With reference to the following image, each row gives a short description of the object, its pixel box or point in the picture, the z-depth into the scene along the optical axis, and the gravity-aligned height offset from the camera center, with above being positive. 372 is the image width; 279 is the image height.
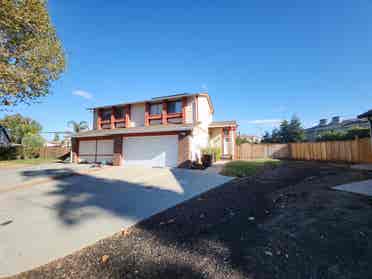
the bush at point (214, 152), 13.95 -0.43
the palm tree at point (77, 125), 29.42 +3.89
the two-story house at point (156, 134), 12.44 +1.11
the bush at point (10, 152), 20.47 -0.60
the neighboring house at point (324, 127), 34.26 +4.35
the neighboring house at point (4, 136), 24.54 +1.68
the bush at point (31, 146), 21.73 +0.16
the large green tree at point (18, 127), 28.08 +3.43
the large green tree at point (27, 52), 8.26 +5.54
